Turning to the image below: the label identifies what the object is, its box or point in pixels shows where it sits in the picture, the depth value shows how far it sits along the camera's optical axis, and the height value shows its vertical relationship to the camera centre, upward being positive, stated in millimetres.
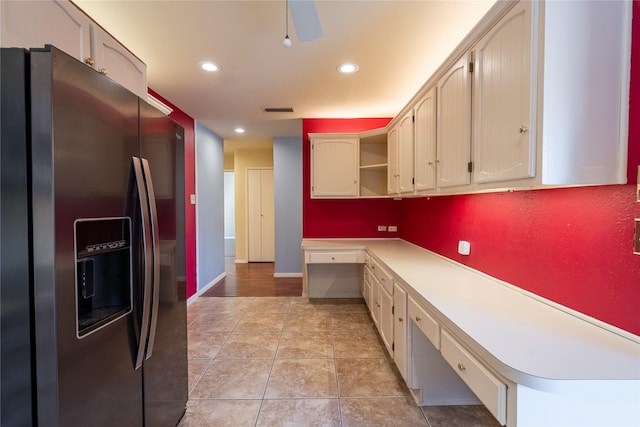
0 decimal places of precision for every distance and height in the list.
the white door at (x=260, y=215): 6258 -176
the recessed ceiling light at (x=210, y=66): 2396 +1212
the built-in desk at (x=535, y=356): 837 -486
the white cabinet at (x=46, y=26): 1117 +816
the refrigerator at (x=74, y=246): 877 -140
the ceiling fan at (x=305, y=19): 1372 +963
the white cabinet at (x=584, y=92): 1029 +425
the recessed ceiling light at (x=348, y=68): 2418 +1220
